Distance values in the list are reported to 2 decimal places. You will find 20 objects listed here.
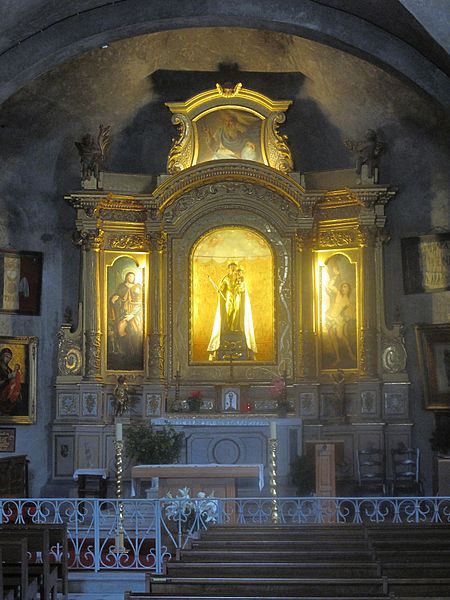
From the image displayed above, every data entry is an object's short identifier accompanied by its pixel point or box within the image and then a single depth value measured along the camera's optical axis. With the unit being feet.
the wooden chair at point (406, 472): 55.98
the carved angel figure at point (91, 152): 59.88
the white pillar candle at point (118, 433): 42.33
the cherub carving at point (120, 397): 58.34
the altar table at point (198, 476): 43.06
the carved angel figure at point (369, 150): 58.95
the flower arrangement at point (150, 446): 50.14
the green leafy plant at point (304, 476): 54.39
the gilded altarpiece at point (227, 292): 59.11
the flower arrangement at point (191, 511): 39.65
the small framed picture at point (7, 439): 58.29
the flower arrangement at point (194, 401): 58.80
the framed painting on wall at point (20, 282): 58.95
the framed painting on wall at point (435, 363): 57.31
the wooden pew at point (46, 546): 29.91
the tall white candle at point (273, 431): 43.45
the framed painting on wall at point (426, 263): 58.13
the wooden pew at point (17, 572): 26.71
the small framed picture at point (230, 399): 59.21
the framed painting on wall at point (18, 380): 58.13
